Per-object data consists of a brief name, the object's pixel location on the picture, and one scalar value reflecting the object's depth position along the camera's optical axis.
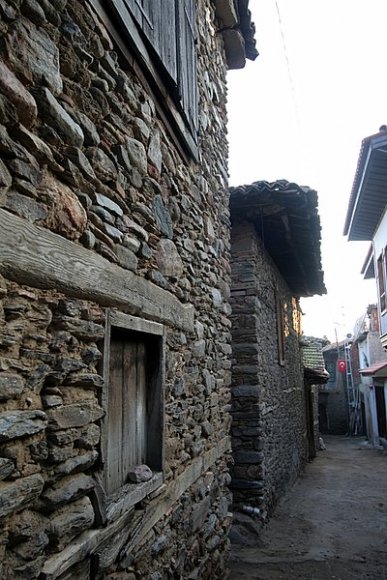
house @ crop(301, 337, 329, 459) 12.99
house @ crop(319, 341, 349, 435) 24.09
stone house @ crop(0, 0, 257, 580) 1.48
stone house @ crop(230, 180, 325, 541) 5.68
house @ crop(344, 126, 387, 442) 7.39
